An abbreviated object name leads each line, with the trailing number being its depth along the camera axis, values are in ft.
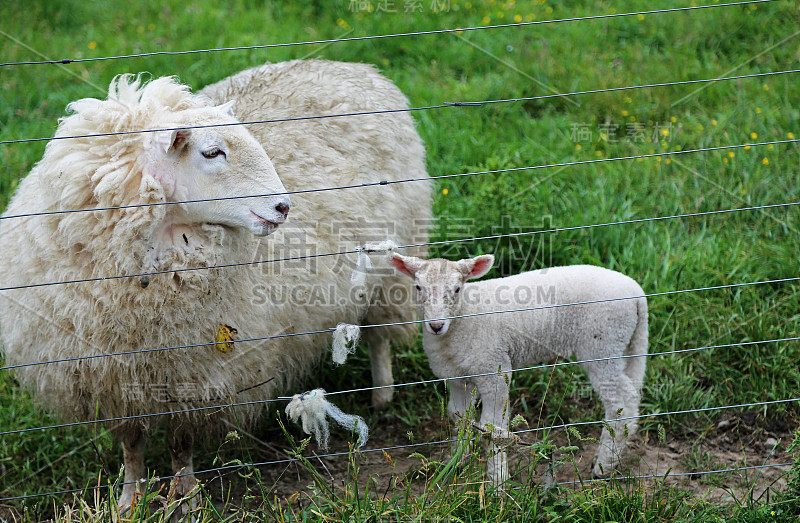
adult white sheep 17.48
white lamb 20.31
